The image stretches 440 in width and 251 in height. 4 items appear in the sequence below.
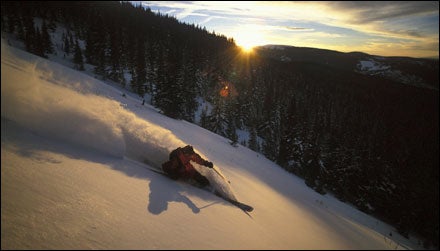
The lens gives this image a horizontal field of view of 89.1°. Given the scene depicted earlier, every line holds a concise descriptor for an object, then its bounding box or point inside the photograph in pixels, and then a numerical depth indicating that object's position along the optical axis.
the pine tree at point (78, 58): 57.50
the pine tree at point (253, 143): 51.79
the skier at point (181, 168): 7.46
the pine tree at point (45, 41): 57.62
